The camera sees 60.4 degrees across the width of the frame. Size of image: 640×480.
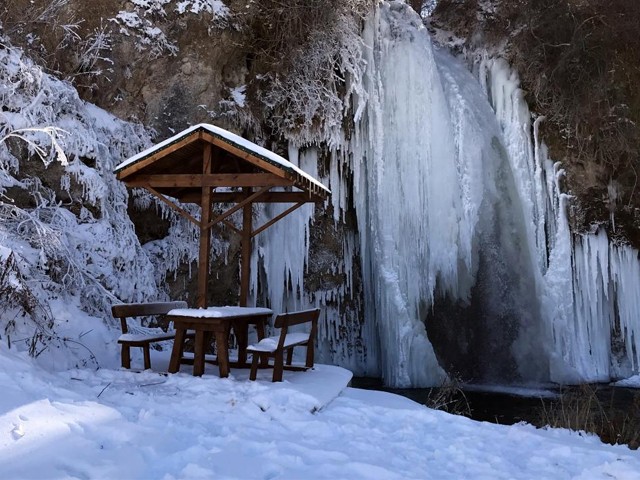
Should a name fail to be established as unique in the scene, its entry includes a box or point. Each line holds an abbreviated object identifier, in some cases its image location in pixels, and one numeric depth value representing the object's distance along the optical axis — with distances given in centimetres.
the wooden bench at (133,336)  622
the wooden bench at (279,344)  576
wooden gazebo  623
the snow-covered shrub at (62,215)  675
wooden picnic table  593
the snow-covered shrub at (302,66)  1162
